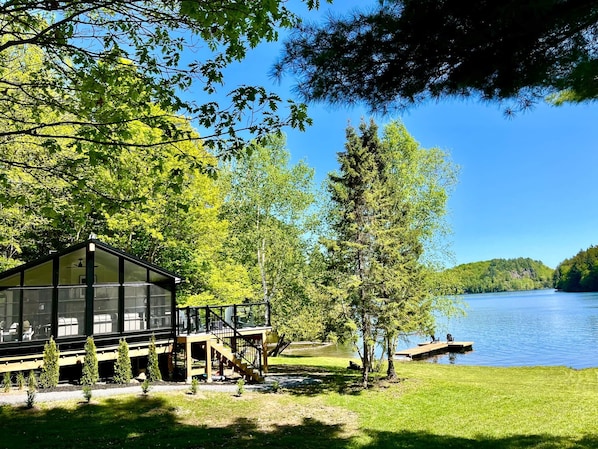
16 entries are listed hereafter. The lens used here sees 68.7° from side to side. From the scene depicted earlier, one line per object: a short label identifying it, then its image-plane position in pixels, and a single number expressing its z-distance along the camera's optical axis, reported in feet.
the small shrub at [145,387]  33.54
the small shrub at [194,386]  34.88
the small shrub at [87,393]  30.77
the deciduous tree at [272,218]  72.43
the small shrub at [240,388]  36.17
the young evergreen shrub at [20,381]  33.88
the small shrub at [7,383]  33.12
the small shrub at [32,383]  30.65
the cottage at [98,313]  37.35
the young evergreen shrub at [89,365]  35.47
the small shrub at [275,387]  38.45
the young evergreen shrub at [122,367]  37.06
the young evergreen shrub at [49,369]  34.32
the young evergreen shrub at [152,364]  38.47
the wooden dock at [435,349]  88.43
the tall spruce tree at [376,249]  42.88
